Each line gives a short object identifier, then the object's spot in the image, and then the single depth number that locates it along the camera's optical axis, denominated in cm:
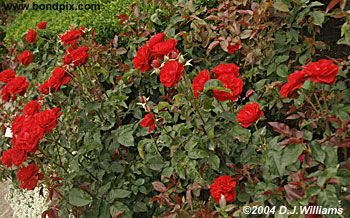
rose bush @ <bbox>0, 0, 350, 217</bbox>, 176
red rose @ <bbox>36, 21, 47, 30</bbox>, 323
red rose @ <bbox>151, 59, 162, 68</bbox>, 197
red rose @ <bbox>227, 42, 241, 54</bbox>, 241
